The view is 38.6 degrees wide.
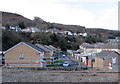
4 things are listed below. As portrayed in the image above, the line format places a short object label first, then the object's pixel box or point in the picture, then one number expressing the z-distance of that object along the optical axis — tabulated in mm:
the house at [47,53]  22381
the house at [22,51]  16531
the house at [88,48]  42538
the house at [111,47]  30888
